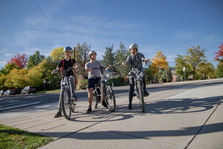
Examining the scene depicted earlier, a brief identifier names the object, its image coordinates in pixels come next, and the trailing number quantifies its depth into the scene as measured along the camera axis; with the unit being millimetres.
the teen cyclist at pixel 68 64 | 3918
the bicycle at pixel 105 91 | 3687
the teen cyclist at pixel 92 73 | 3936
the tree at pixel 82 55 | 34588
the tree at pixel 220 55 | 25378
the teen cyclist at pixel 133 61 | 3906
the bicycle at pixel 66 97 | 3183
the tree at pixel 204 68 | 30328
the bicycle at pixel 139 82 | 3384
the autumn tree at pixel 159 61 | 38941
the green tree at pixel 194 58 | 31172
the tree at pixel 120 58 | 44784
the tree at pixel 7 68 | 48219
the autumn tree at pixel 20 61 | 53988
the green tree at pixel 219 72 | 51212
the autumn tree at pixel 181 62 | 31797
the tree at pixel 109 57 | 52844
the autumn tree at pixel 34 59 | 52031
